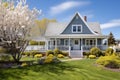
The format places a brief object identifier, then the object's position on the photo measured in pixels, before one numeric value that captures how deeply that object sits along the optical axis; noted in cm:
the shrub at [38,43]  1807
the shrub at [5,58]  887
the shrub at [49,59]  797
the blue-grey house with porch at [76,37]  1414
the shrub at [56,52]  1240
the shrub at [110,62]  800
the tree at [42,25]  2936
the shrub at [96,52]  1237
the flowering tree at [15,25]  811
